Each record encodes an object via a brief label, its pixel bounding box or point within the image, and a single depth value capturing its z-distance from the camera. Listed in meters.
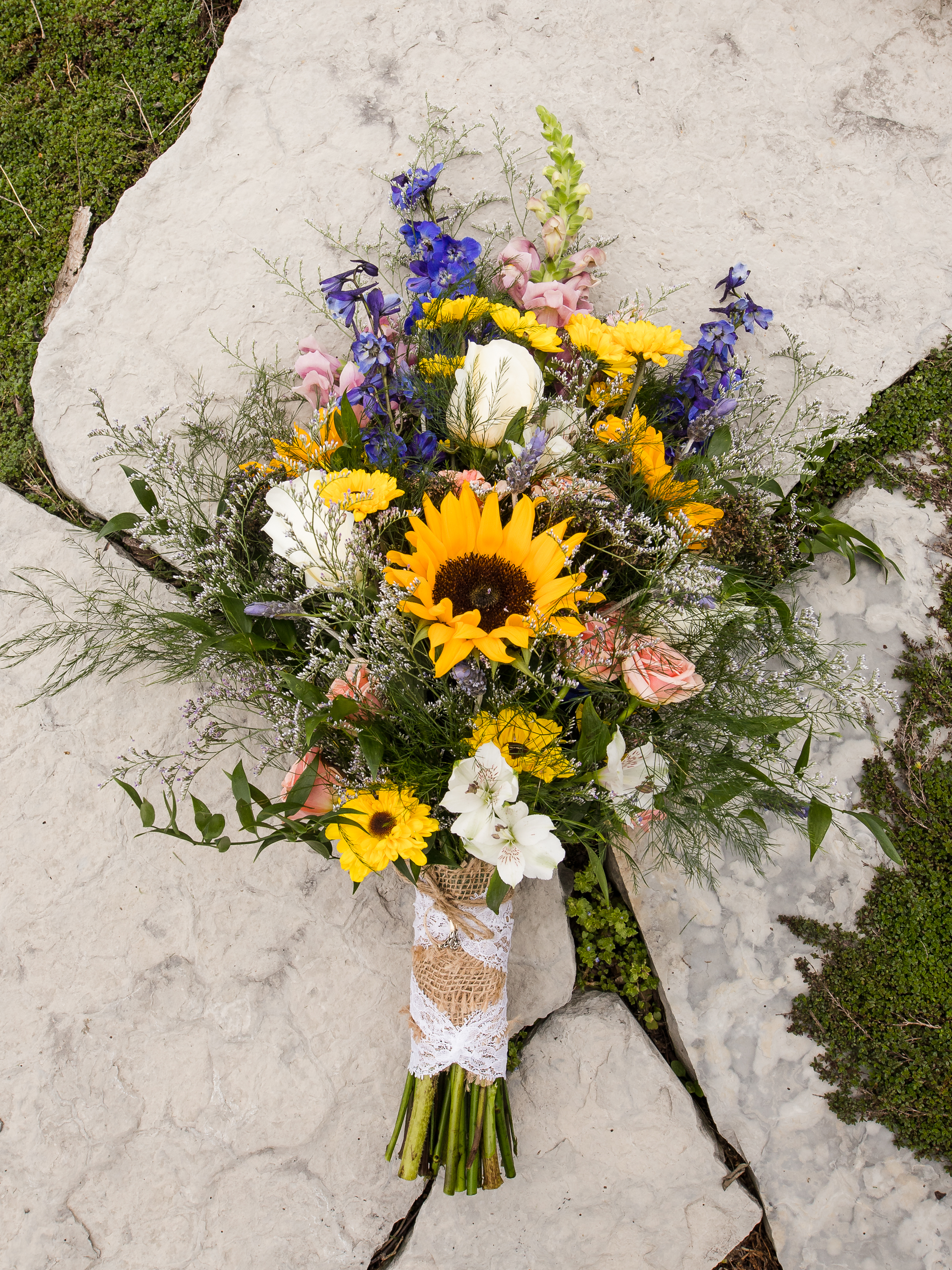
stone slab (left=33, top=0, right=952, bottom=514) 0.73
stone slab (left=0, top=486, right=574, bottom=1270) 0.69
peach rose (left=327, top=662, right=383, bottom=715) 0.51
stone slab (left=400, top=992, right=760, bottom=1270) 0.68
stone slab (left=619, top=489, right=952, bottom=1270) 0.69
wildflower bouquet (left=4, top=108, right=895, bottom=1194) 0.49
